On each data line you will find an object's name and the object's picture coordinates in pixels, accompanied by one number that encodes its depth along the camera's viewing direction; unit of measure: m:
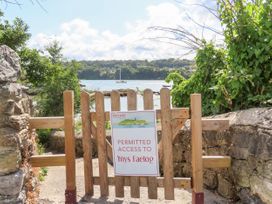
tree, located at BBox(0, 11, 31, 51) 7.79
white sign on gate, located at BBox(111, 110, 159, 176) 2.83
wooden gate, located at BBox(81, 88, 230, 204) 2.76
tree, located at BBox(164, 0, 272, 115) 3.26
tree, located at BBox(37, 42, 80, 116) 6.87
